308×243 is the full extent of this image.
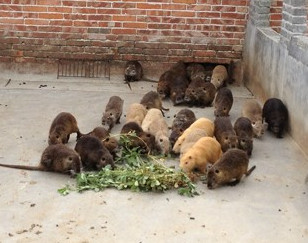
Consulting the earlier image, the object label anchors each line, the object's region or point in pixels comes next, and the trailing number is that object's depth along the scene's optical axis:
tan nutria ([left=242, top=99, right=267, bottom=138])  8.02
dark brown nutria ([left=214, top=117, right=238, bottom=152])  7.19
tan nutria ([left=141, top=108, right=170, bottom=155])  7.25
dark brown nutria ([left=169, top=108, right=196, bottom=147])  7.51
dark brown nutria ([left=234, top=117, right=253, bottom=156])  7.32
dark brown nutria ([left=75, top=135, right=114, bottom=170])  6.60
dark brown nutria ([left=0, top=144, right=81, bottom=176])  6.49
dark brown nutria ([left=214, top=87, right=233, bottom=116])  8.67
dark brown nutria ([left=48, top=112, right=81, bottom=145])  7.22
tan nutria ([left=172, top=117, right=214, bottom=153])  7.19
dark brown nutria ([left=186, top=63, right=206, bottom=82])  10.25
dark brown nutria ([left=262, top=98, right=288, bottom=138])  8.05
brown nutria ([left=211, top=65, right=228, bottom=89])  10.16
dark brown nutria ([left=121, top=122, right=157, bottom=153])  7.11
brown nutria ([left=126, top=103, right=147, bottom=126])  7.99
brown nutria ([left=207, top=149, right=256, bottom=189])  6.36
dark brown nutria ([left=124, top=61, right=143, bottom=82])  10.41
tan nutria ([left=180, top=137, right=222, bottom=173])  6.62
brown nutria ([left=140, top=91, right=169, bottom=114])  8.57
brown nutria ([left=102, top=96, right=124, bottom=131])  8.06
